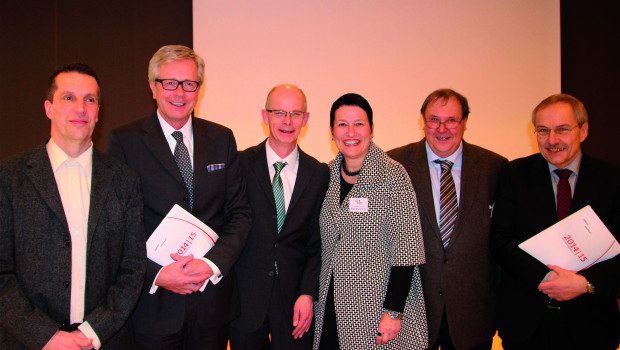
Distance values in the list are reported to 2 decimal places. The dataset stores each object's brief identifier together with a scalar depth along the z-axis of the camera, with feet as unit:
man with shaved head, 7.94
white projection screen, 14.57
